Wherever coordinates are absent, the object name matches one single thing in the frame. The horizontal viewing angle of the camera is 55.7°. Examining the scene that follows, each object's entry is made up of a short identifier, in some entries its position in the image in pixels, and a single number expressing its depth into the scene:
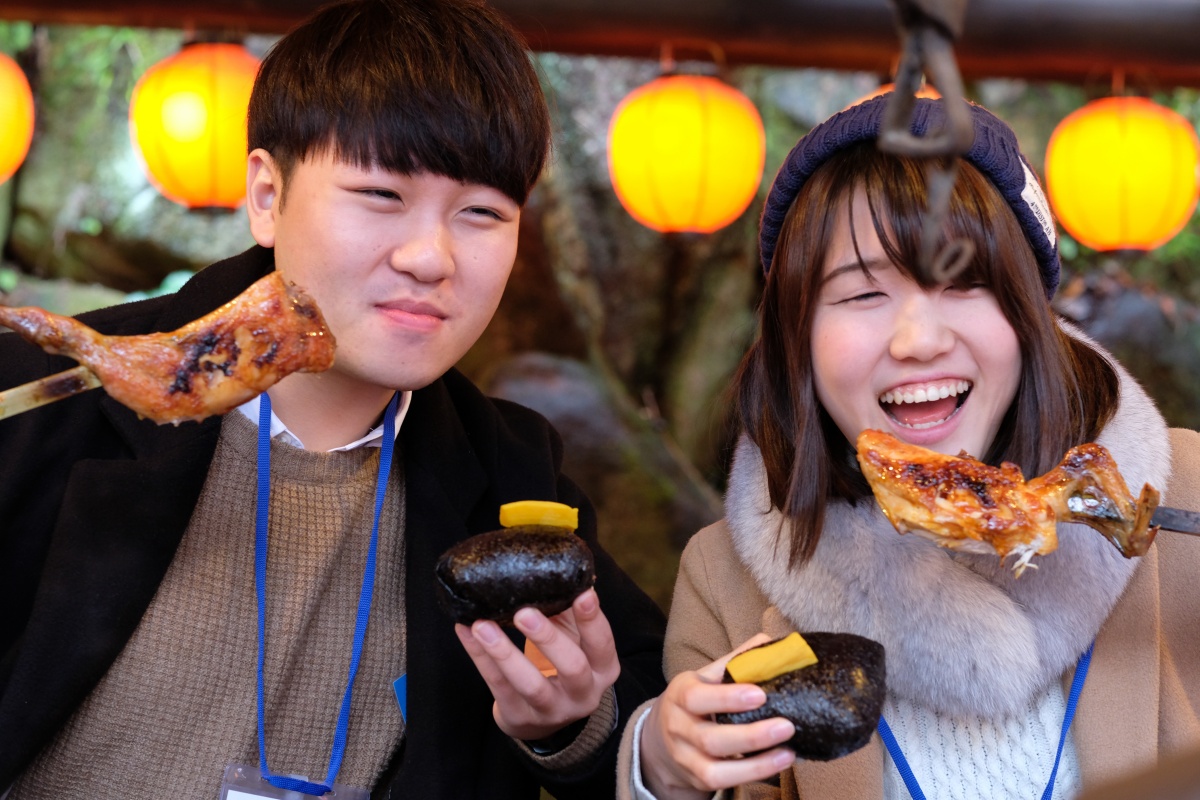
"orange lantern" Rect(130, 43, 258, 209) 5.75
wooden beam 5.43
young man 2.40
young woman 2.36
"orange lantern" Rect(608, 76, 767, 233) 6.01
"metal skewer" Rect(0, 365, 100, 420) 1.69
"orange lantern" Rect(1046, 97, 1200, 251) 6.00
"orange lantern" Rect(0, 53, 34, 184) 5.89
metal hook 1.07
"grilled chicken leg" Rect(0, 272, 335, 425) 1.86
